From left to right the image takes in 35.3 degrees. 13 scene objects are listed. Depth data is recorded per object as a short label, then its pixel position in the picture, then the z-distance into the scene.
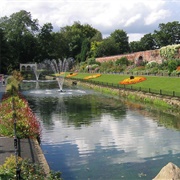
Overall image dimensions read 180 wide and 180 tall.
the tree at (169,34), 78.72
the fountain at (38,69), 71.26
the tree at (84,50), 78.27
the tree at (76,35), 83.64
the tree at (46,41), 77.58
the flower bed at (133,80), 31.20
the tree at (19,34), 72.72
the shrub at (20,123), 10.85
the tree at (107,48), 74.50
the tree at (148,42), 81.90
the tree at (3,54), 56.51
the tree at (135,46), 85.62
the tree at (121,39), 84.25
